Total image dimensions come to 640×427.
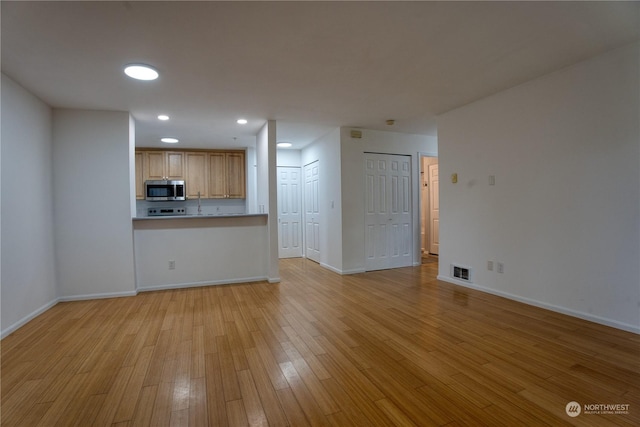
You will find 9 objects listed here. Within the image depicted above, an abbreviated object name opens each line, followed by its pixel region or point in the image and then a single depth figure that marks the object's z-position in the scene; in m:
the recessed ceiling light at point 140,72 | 2.71
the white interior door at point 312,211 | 6.24
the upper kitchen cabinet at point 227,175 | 6.78
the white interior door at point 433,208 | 7.00
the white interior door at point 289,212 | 6.94
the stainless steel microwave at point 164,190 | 6.25
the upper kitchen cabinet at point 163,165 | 6.37
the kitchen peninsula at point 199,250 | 4.26
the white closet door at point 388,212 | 5.31
